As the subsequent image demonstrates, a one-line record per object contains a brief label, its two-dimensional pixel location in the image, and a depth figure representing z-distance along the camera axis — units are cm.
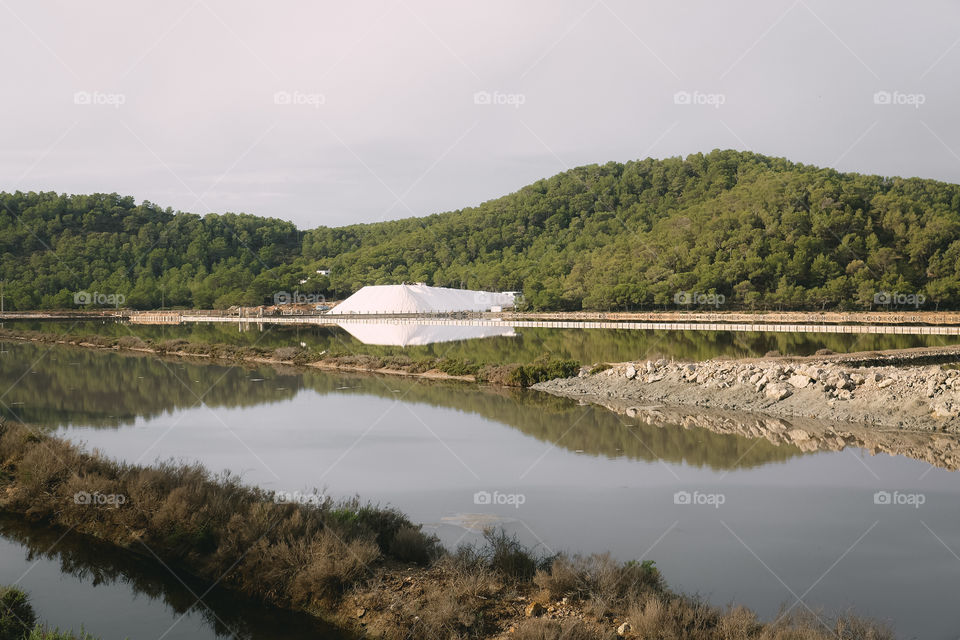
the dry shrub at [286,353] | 2780
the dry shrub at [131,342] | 3416
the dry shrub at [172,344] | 3239
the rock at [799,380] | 1562
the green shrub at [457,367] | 2231
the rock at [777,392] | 1545
